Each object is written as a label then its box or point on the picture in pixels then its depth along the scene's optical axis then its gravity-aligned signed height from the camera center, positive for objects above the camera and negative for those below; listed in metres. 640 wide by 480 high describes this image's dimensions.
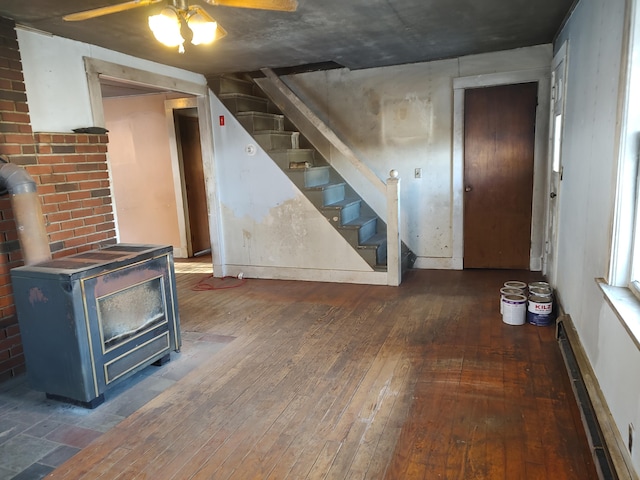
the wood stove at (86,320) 2.51 -0.84
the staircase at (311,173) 4.95 -0.04
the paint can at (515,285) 3.78 -1.09
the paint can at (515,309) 3.54 -1.20
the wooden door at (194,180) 6.62 -0.07
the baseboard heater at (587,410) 1.84 -1.27
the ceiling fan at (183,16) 2.09 +0.77
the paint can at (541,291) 3.60 -1.09
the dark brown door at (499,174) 4.91 -0.15
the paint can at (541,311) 3.50 -1.21
